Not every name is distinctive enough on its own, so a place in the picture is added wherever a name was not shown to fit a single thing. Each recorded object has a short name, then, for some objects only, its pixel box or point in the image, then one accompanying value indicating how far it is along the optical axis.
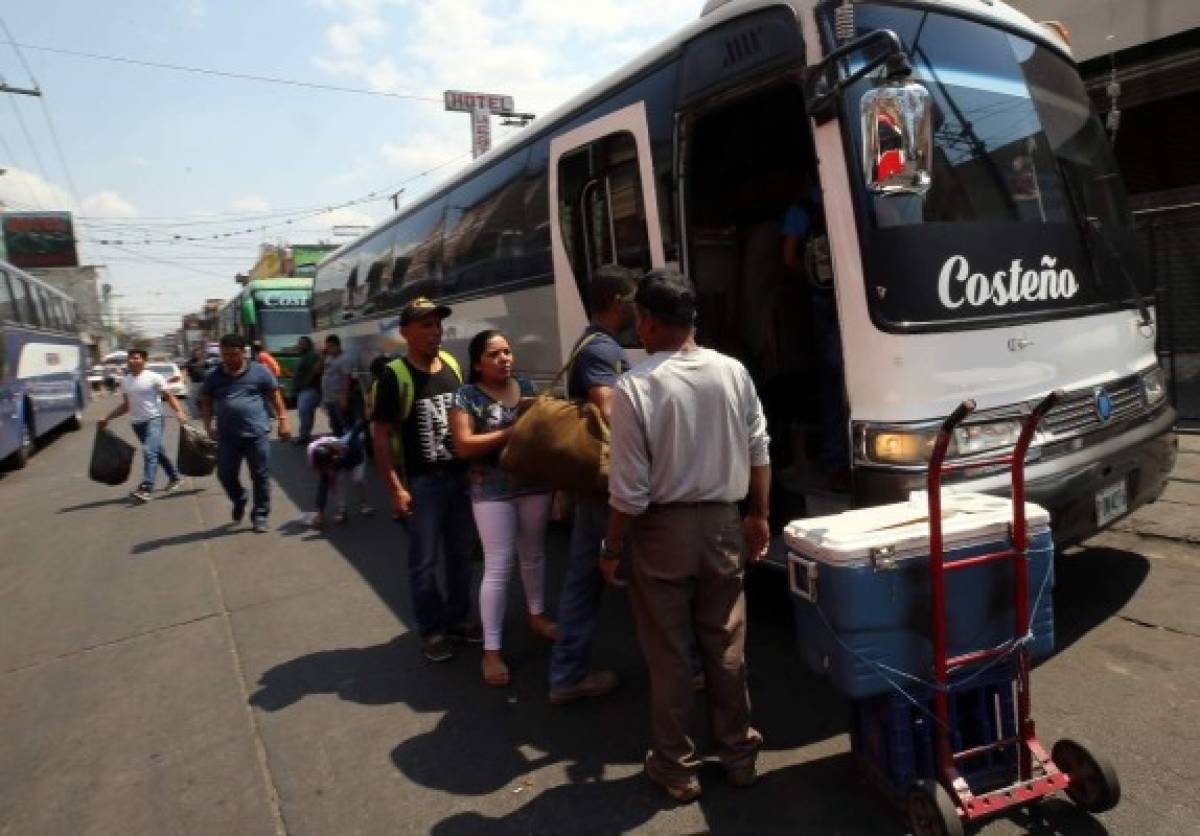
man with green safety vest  4.00
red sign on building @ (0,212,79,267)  56.69
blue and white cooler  2.34
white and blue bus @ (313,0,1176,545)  3.28
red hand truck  2.25
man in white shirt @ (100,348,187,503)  9.34
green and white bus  20.06
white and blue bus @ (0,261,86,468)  12.36
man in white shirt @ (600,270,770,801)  2.59
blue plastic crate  2.44
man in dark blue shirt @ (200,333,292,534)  7.14
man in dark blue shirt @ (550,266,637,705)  3.12
